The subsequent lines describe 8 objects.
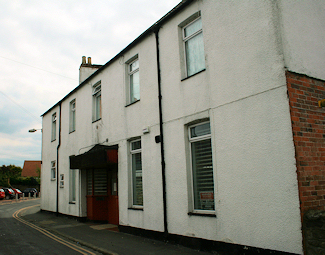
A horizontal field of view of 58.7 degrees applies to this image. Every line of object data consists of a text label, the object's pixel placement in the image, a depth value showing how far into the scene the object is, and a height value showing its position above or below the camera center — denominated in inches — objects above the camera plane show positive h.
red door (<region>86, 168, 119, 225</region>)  489.1 -35.5
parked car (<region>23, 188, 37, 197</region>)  1649.9 -77.6
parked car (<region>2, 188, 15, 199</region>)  1462.8 -70.5
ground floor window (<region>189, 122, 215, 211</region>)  277.7 +4.5
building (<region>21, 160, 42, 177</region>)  2628.0 +94.6
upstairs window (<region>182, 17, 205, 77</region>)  298.0 +131.4
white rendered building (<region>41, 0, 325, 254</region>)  207.5 +42.4
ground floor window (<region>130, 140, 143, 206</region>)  381.4 +1.2
